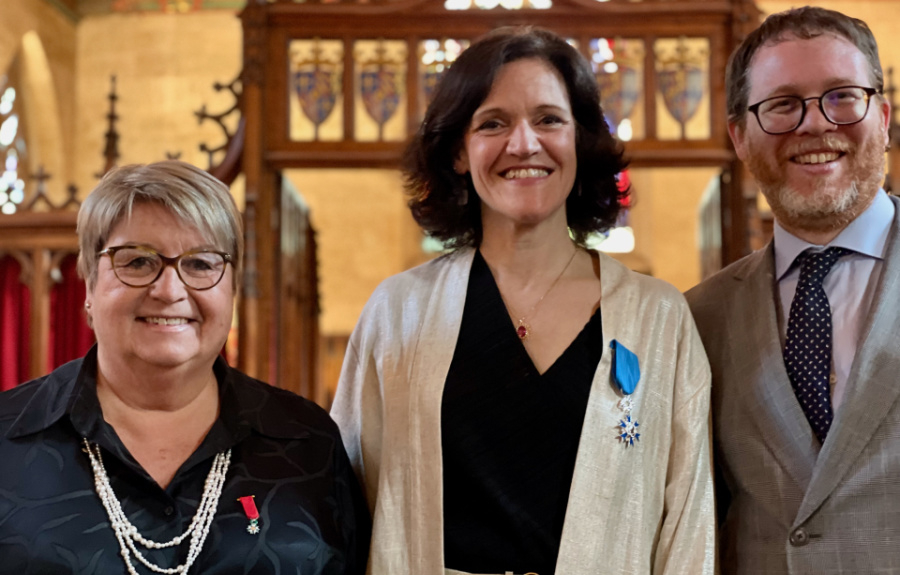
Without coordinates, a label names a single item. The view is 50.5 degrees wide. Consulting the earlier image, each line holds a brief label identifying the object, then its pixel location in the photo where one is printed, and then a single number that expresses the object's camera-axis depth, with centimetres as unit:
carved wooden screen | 429
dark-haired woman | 188
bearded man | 190
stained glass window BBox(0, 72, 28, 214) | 895
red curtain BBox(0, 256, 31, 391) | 467
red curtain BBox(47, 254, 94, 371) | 469
